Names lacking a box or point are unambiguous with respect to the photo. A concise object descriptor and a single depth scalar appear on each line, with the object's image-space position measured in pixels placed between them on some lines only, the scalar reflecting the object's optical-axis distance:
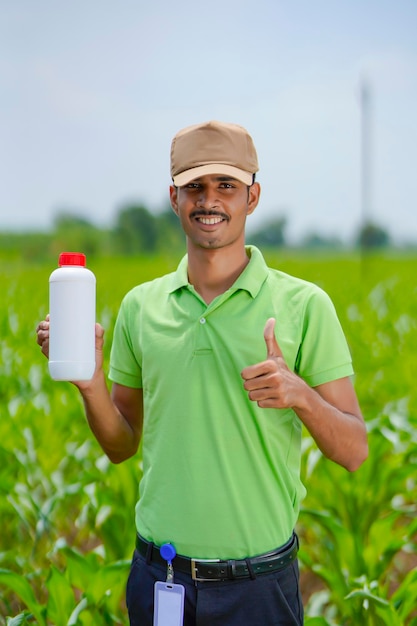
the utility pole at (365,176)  27.54
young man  2.74
